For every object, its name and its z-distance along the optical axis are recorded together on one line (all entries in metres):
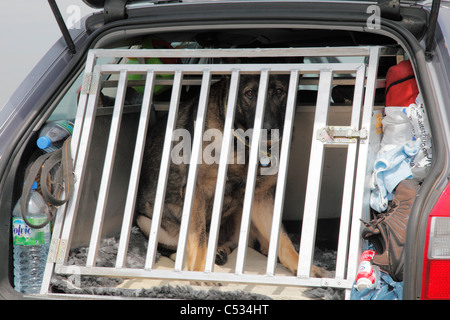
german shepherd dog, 2.67
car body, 1.63
